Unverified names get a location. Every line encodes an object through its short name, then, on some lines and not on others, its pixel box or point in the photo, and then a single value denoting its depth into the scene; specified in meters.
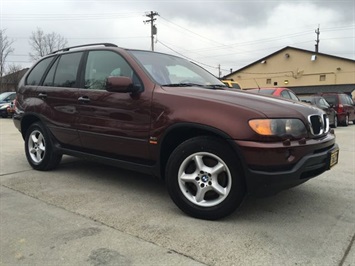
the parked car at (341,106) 15.29
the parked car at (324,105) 13.42
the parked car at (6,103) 19.84
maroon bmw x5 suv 3.19
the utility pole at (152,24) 36.52
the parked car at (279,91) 10.30
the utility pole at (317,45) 55.16
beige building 42.22
